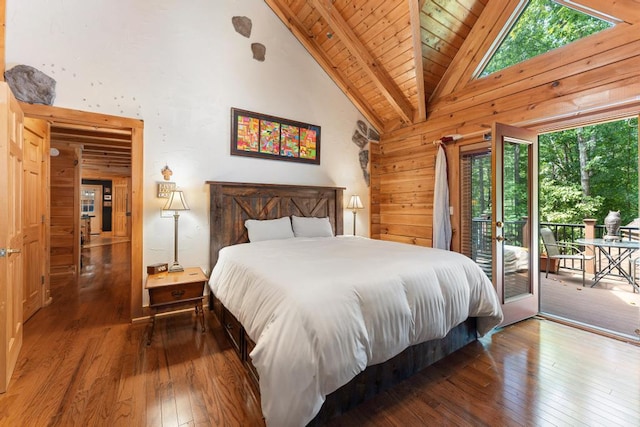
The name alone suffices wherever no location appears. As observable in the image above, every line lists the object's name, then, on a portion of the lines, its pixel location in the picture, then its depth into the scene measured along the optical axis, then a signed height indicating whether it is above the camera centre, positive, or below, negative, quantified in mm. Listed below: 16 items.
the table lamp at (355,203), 4398 +135
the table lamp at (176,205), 2881 +52
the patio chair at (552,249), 4402 -616
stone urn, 3932 -176
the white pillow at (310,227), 3640 -221
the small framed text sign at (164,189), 3016 +233
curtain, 3820 +57
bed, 1308 -634
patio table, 3631 -620
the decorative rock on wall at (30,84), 2430 +1151
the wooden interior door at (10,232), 1733 -171
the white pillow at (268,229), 3309 -235
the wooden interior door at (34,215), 2789 -70
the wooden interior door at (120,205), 9703 +160
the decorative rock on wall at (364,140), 4742 +1279
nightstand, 2422 -761
